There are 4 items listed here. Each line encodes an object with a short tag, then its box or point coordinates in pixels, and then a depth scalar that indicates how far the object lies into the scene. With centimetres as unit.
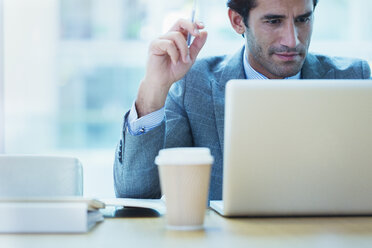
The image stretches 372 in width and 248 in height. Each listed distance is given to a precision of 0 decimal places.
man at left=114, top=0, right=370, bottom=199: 196
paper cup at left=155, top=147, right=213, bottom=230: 142
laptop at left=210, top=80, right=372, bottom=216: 150
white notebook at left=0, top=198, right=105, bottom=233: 142
